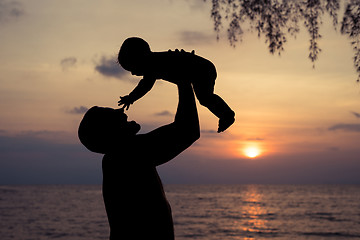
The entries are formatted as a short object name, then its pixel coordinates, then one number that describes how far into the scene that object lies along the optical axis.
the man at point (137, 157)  2.50
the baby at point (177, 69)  2.47
